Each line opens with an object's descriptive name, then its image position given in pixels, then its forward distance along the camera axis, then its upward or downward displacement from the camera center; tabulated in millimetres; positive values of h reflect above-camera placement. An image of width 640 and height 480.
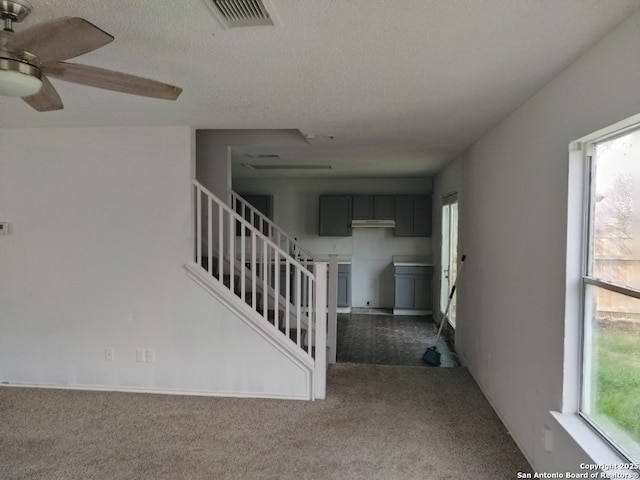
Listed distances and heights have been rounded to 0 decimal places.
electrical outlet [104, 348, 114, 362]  3754 -1160
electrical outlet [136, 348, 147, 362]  3719 -1155
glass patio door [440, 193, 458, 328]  5641 -280
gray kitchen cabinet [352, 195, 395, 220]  7266 +444
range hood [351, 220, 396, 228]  7289 +151
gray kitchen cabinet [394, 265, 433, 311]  7012 -959
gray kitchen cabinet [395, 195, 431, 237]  7199 +303
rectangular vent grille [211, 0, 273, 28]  1542 +867
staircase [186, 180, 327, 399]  3566 -608
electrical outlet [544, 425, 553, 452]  2230 -1145
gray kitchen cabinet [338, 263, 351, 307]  7277 -1003
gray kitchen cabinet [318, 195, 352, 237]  7371 +312
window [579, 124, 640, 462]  1765 -262
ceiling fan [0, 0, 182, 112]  1410 +681
